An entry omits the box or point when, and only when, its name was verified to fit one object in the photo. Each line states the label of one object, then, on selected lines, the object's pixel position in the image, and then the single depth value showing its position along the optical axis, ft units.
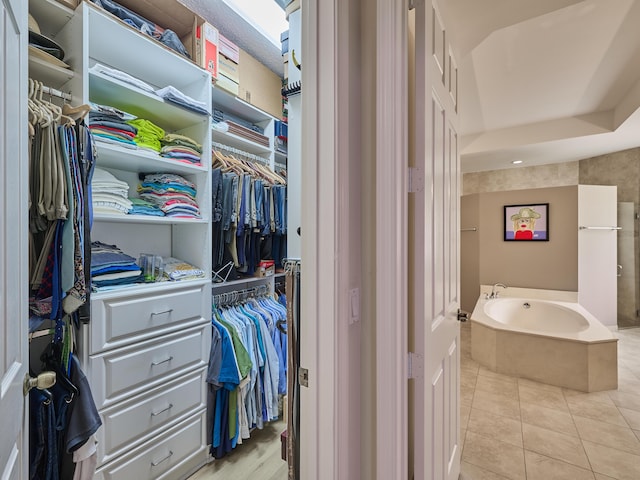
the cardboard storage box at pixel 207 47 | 5.91
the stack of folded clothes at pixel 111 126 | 4.64
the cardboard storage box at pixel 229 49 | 6.38
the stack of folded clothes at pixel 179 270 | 5.61
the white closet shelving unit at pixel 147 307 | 4.45
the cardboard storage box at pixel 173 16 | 5.41
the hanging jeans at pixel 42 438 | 3.51
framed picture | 13.62
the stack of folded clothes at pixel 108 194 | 4.65
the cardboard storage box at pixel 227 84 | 6.40
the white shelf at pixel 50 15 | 4.22
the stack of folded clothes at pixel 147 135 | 5.20
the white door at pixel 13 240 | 1.90
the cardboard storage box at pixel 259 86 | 7.11
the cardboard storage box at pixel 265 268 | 7.29
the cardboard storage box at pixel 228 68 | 6.41
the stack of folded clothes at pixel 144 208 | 5.24
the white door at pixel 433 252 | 3.27
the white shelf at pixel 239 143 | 6.82
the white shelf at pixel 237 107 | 6.71
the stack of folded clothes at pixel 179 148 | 5.58
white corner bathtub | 8.55
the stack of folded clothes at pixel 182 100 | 5.35
